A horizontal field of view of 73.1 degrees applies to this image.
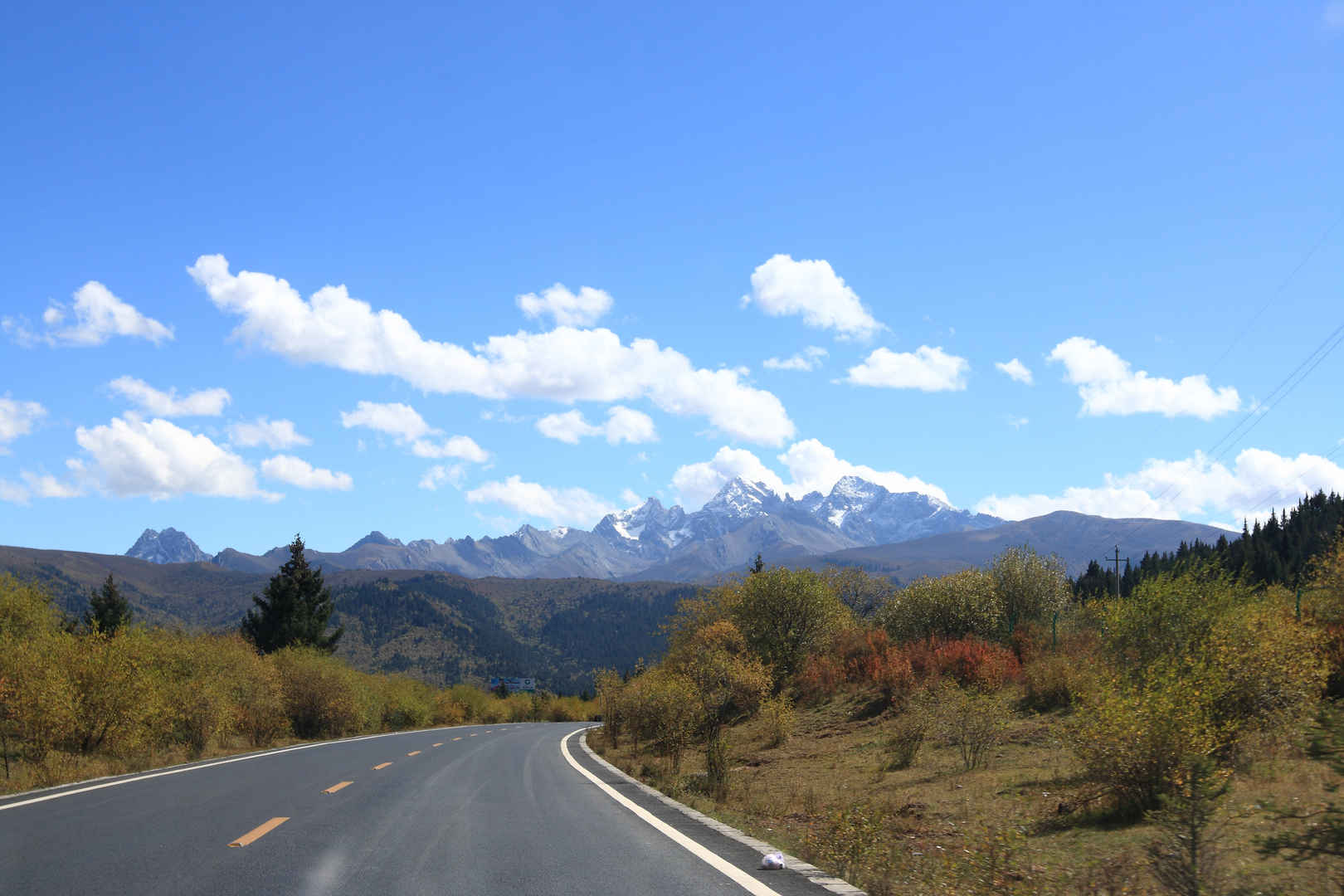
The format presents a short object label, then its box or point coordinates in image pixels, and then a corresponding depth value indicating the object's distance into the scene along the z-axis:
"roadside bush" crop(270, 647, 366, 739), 36.94
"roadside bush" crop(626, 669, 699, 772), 21.67
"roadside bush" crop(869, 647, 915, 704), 29.41
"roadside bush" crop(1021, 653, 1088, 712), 23.70
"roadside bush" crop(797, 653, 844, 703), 35.62
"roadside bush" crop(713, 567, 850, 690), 41.12
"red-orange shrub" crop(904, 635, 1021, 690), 26.86
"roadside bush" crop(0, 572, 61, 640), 31.05
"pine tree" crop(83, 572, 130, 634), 58.09
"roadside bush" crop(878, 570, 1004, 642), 37.28
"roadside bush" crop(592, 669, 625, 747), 31.30
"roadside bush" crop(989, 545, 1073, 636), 38.81
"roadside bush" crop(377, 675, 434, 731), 49.44
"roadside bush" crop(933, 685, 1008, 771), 19.52
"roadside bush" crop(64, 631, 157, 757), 19.27
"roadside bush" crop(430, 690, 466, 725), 61.69
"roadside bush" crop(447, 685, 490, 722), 67.18
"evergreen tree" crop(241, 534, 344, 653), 63.44
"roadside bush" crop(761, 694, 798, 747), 28.66
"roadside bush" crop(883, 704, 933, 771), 20.89
